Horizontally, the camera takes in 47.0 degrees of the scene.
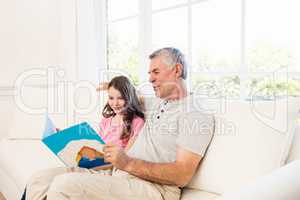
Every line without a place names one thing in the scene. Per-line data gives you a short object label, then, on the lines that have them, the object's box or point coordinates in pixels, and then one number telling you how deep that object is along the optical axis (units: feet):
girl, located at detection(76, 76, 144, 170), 5.76
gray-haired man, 4.42
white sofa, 4.13
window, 6.06
